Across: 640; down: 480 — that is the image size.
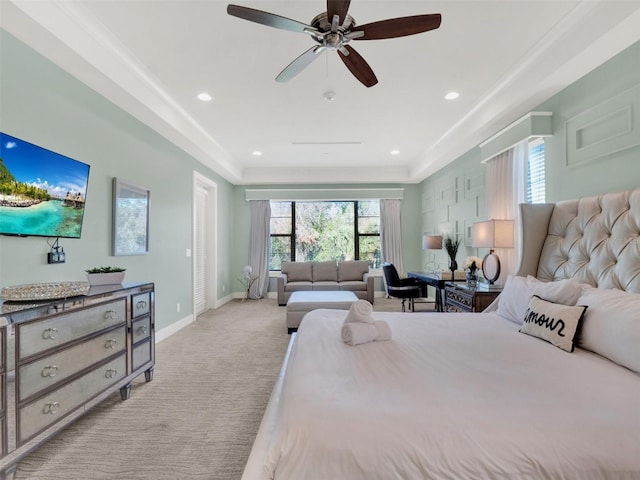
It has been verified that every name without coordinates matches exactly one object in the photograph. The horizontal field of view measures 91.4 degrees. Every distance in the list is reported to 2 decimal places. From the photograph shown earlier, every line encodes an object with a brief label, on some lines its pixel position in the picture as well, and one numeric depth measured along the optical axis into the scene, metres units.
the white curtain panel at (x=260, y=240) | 6.91
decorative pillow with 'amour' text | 1.62
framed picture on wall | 3.03
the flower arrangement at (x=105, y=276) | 2.32
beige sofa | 5.83
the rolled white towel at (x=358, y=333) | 1.71
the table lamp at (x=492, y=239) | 3.23
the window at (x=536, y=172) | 3.05
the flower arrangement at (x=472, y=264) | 3.49
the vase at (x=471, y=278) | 3.49
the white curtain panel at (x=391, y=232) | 6.91
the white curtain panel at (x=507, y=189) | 3.27
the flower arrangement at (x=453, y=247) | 4.50
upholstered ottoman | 4.16
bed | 0.91
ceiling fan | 1.69
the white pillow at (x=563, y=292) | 1.86
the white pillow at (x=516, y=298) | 2.11
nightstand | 2.92
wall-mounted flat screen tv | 1.93
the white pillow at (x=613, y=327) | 1.36
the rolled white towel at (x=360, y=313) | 1.85
